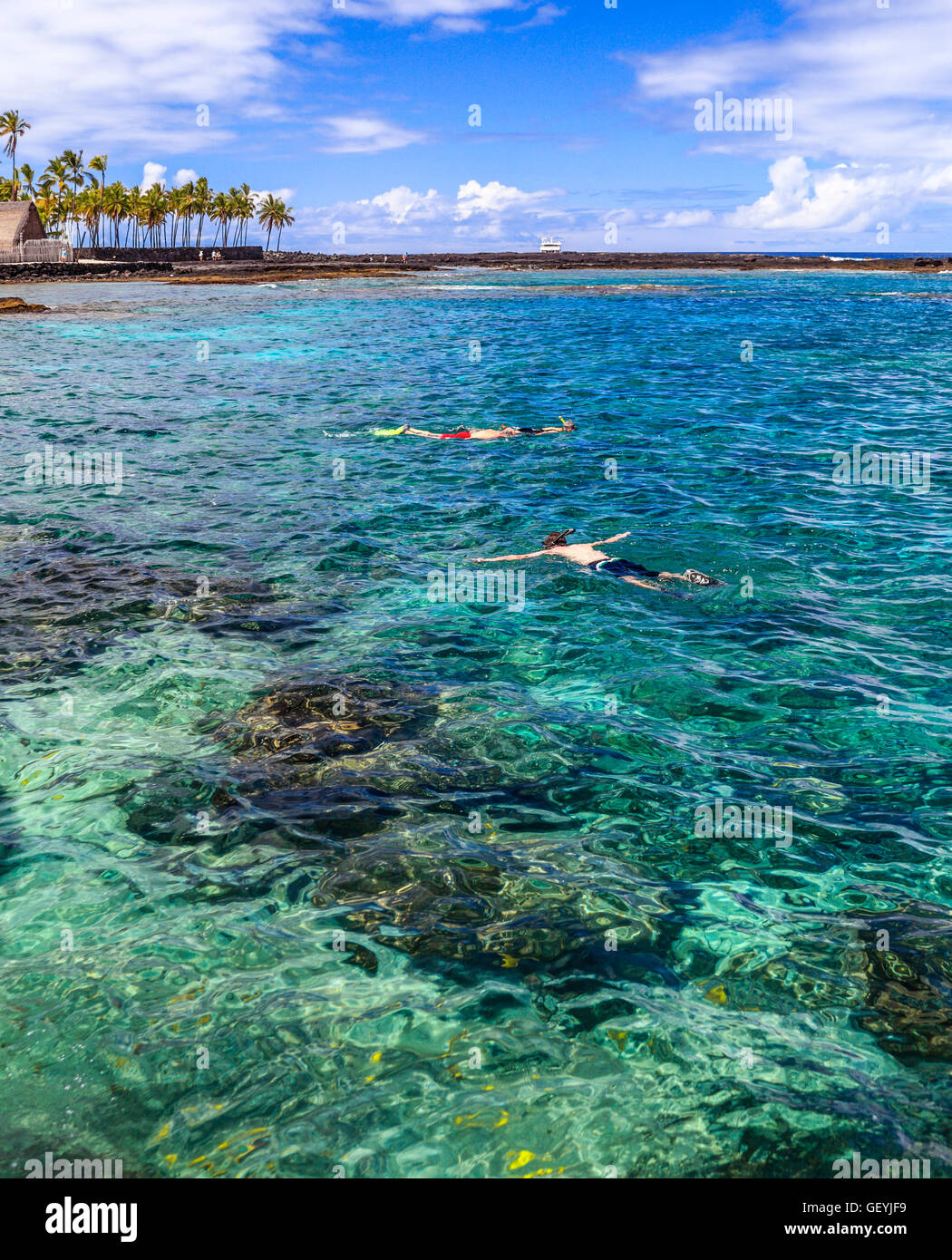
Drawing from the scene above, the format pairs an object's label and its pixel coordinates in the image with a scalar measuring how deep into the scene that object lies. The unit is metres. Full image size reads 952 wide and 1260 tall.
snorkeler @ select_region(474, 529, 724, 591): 11.28
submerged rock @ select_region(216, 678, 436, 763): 7.17
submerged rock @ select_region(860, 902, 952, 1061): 4.43
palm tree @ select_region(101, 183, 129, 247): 130.25
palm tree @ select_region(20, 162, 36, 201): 119.62
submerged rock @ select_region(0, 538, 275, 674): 9.02
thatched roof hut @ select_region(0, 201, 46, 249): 91.06
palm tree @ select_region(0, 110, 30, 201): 112.56
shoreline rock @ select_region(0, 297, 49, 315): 54.38
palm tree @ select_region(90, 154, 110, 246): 125.19
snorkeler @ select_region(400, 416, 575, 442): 20.67
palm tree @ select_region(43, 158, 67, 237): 122.75
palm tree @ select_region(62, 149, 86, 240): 122.75
